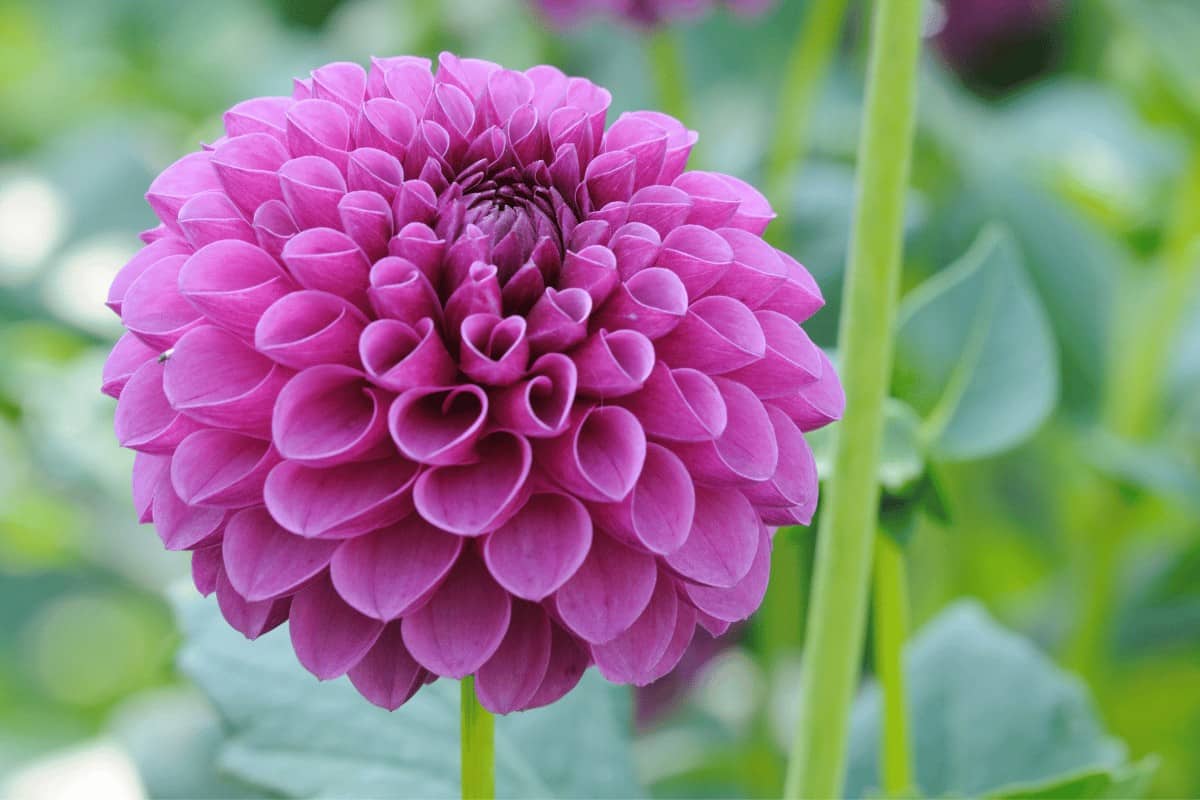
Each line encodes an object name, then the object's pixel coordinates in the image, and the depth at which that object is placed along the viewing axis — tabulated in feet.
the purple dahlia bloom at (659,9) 3.57
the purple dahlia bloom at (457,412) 2.19
